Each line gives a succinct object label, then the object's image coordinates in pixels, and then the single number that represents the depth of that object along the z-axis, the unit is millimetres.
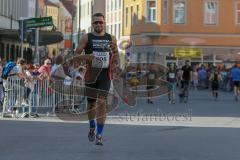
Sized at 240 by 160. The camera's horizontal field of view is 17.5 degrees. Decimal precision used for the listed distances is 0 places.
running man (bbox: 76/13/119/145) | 12953
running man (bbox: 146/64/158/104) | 27594
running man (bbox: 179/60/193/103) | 34672
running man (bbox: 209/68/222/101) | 38869
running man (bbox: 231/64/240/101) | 37831
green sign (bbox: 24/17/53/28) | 27344
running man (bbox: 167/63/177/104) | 32494
